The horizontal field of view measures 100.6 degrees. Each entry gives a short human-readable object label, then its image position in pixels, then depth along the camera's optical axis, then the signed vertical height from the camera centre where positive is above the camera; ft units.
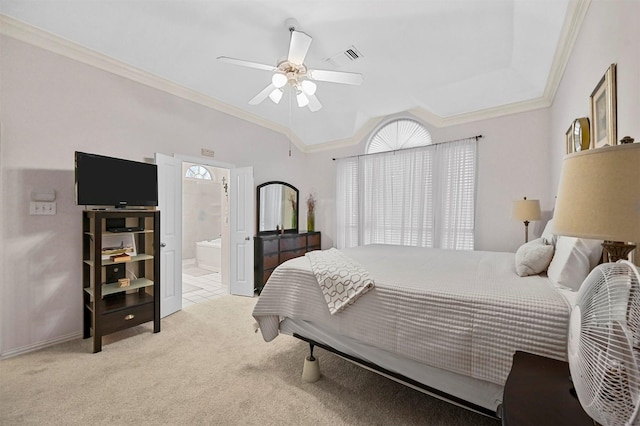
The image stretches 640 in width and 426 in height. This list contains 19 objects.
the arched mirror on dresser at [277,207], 14.44 +0.22
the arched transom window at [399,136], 13.50 +4.01
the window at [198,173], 19.52 +2.86
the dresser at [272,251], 13.01 -2.09
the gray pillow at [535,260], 5.76 -1.06
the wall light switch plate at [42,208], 7.57 +0.06
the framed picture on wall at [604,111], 4.45 +1.89
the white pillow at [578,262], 4.41 -0.84
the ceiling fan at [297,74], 6.89 +3.99
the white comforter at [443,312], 3.93 -1.80
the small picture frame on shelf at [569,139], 7.07 +2.03
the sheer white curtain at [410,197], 12.04 +0.74
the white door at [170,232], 10.13 -0.83
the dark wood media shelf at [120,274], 7.72 -2.15
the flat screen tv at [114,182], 7.64 +0.91
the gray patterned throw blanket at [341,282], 5.47 -1.52
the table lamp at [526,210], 9.53 +0.07
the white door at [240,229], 12.75 -0.88
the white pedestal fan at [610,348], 1.71 -0.97
